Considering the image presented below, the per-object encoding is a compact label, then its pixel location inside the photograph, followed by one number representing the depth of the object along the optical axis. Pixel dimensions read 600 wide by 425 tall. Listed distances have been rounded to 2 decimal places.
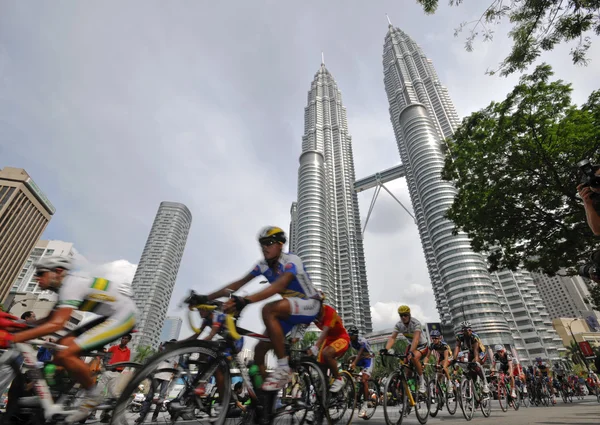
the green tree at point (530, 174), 11.70
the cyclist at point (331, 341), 4.86
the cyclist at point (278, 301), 3.03
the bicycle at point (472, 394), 6.95
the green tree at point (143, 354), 58.50
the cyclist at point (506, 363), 9.50
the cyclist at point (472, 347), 7.51
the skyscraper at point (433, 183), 93.69
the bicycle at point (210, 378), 2.63
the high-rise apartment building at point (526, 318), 101.56
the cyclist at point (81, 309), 2.97
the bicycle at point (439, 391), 7.07
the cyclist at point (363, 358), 7.07
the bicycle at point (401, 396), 5.21
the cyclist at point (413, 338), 6.04
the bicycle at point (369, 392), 6.74
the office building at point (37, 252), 113.22
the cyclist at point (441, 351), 7.40
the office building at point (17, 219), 91.88
